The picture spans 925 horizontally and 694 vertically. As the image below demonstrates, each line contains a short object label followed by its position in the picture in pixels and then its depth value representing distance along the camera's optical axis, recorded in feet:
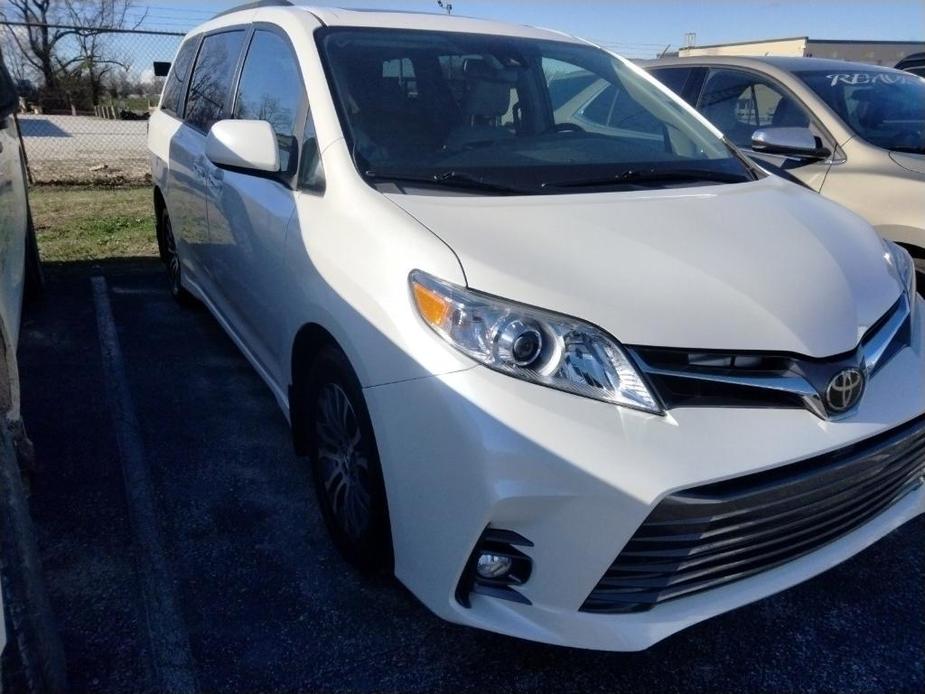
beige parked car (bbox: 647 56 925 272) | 12.48
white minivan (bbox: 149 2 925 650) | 5.67
